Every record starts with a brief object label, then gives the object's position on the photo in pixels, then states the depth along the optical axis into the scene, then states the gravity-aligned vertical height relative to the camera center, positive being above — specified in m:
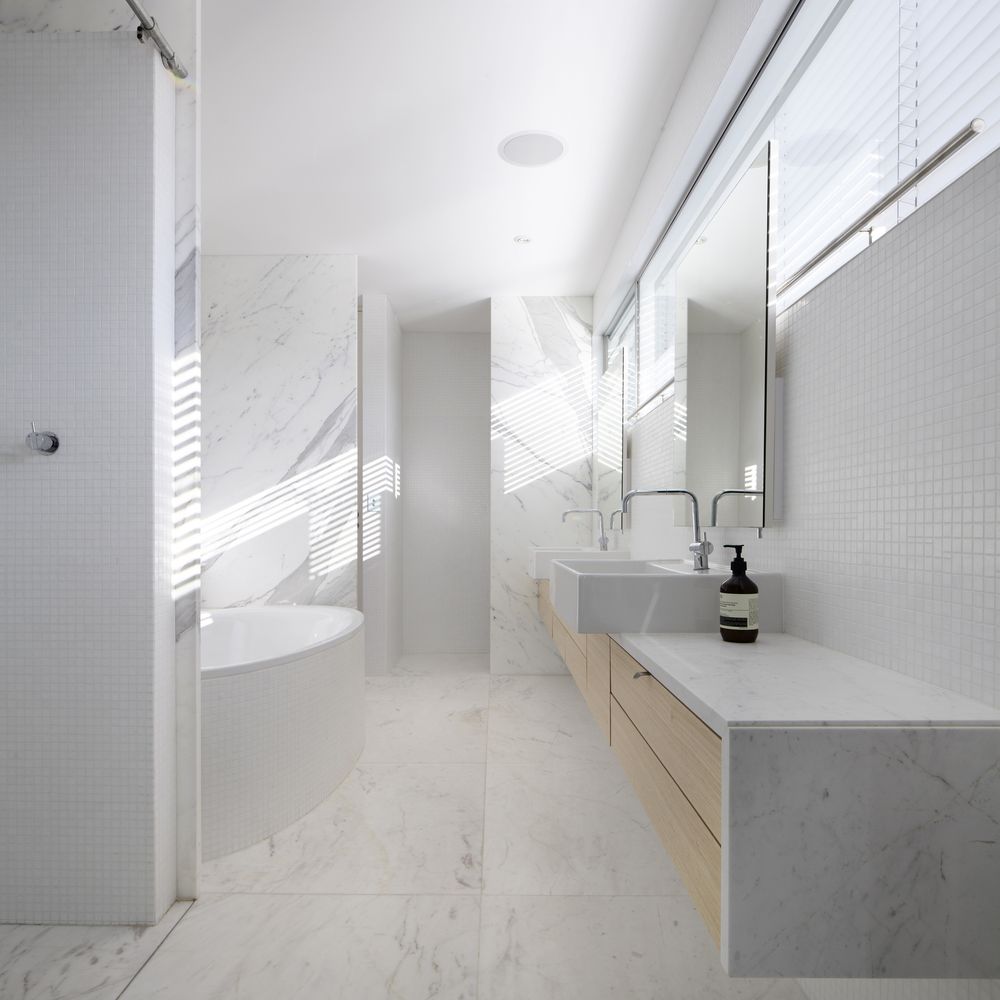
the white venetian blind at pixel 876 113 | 1.04 +0.73
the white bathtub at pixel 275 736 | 2.00 -0.82
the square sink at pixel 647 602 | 1.52 -0.25
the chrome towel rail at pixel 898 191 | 1.03 +0.56
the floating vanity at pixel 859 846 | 0.84 -0.45
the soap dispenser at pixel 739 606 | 1.41 -0.24
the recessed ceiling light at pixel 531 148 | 2.42 +1.30
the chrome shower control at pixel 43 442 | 1.61 +0.12
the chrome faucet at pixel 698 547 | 1.72 -0.14
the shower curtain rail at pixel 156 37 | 1.53 +1.11
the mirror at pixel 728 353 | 1.70 +0.41
